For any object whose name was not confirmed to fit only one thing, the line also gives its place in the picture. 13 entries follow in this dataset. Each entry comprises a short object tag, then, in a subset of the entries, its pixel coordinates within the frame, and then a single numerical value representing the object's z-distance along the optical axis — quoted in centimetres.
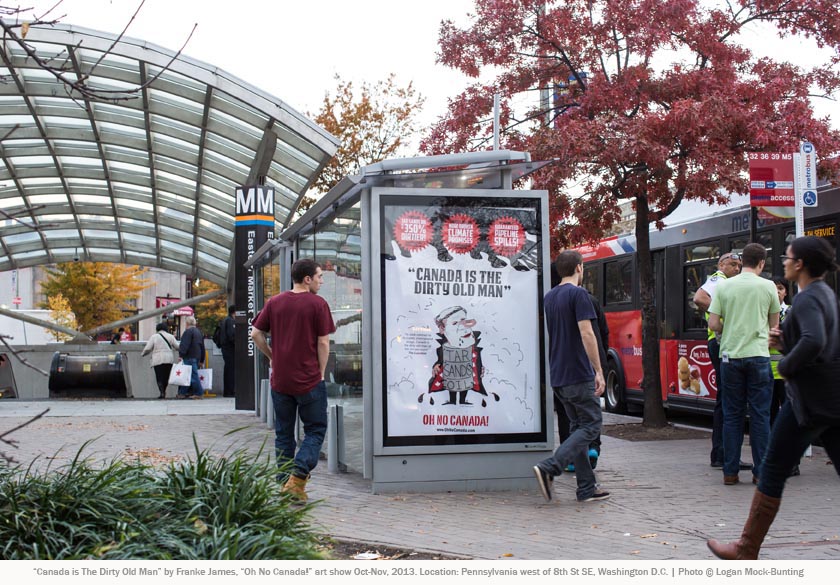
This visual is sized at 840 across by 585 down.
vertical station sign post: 1627
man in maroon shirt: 738
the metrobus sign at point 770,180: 967
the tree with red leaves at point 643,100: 1141
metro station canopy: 1680
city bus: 1150
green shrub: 457
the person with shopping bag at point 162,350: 2006
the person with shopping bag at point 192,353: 2058
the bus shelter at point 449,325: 781
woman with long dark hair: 495
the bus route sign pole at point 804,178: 962
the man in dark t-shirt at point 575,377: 726
